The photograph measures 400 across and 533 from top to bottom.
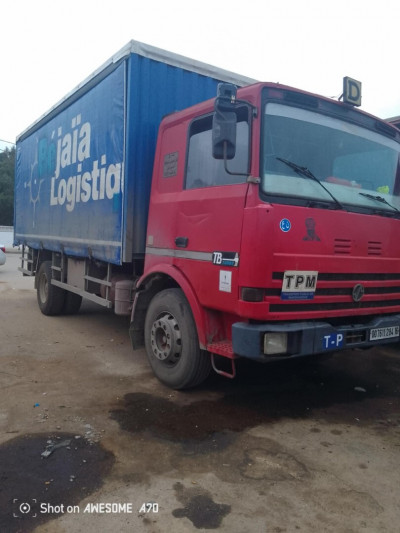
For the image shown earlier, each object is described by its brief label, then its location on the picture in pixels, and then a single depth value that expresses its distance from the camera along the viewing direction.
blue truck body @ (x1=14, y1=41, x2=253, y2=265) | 5.13
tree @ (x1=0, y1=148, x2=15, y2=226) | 38.59
